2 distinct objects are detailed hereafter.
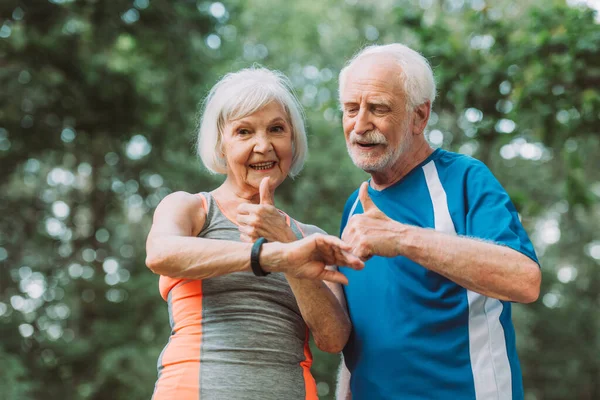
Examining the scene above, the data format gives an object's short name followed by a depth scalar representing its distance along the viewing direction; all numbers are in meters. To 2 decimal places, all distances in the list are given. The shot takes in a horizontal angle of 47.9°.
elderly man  2.07
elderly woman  2.00
